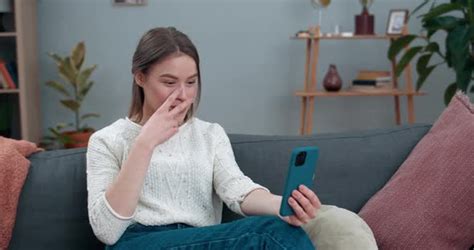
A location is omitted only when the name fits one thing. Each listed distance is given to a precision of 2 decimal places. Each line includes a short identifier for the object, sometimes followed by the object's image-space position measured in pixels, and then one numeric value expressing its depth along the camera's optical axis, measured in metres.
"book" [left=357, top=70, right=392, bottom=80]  3.93
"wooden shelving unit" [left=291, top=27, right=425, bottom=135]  3.85
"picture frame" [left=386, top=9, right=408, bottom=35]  3.90
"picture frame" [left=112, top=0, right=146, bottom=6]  4.18
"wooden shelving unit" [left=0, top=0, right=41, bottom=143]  3.87
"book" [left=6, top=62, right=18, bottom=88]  3.91
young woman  1.42
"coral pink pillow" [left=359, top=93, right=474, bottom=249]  1.69
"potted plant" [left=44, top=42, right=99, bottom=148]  3.93
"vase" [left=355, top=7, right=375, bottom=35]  3.89
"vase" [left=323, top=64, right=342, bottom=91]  3.93
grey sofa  1.73
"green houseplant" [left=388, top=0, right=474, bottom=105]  3.25
